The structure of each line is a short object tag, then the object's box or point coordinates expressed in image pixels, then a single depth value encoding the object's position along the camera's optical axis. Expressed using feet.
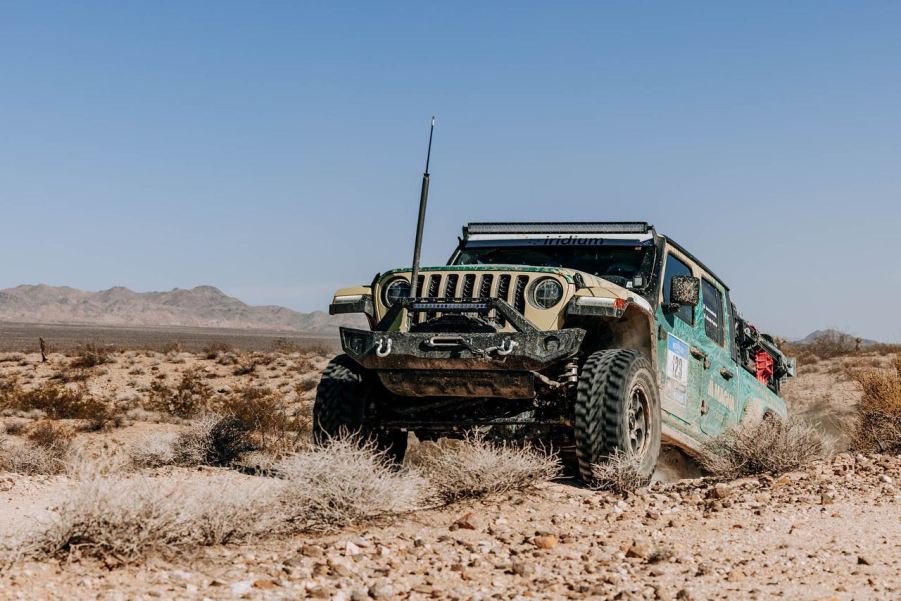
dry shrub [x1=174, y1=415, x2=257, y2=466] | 37.19
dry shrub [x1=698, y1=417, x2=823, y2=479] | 31.35
